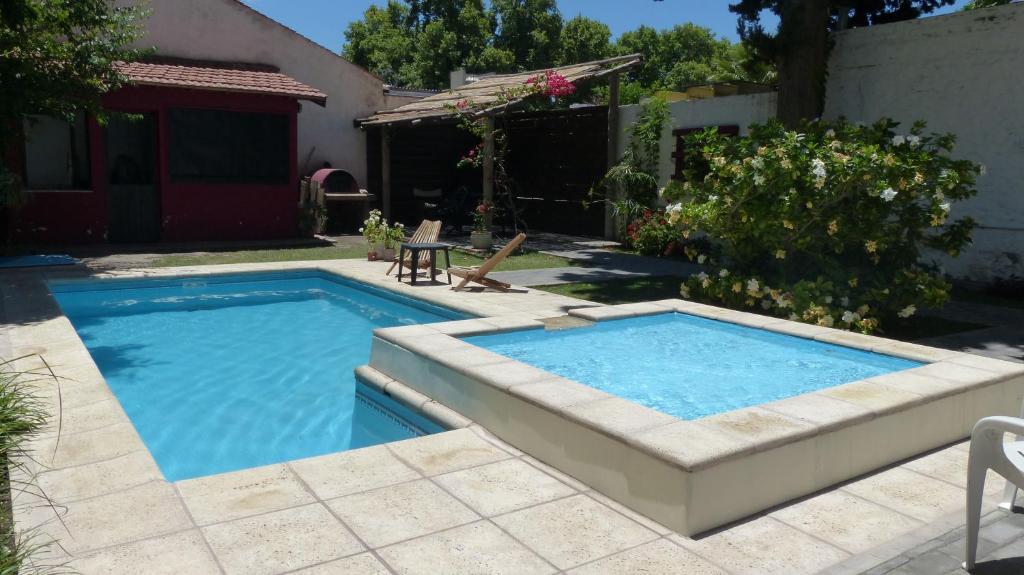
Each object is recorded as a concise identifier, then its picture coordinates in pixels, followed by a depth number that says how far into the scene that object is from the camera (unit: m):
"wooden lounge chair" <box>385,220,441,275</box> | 10.63
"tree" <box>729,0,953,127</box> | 10.80
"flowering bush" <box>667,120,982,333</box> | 7.38
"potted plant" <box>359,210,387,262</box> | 12.20
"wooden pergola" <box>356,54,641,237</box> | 13.61
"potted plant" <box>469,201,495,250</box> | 13.27
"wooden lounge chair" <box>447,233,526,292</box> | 9.17
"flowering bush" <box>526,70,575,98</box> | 13.16
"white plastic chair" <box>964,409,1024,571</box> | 2.97
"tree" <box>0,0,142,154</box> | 10.00
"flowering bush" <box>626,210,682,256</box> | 13.30
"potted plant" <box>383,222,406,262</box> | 12.34
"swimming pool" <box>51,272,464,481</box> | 5.54
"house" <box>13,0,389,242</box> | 13.64
